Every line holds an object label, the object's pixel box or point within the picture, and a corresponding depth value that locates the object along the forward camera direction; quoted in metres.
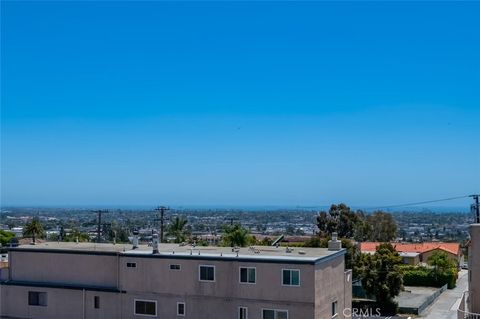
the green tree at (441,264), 68.62
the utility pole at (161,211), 67.80
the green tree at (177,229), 77.49
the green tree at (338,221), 76.25
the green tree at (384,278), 48.28
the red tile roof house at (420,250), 78.13
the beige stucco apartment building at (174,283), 30.00
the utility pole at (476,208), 48.94
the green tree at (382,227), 109.44
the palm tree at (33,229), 83.75
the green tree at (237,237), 56.22
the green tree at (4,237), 81.79
